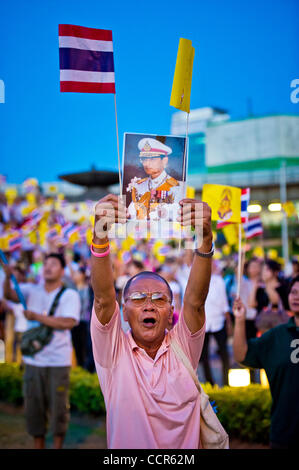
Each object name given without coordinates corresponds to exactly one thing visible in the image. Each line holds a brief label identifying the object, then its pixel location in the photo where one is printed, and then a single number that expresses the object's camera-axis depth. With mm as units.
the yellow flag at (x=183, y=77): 3131
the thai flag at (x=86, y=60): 3127
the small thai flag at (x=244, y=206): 4785
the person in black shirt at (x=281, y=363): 3625
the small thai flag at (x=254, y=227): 7672
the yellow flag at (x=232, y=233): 7693
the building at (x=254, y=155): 30703
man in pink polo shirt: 2594
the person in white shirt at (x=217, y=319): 7980
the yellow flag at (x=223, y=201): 4184
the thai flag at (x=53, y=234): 12087
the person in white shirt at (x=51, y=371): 5316
